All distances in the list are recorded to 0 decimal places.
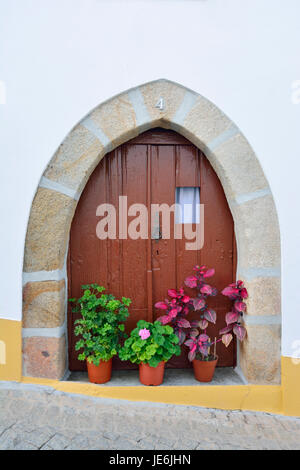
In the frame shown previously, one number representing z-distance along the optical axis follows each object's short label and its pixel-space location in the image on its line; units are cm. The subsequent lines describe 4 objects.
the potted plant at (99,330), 212
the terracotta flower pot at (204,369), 221
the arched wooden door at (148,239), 237
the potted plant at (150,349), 210
